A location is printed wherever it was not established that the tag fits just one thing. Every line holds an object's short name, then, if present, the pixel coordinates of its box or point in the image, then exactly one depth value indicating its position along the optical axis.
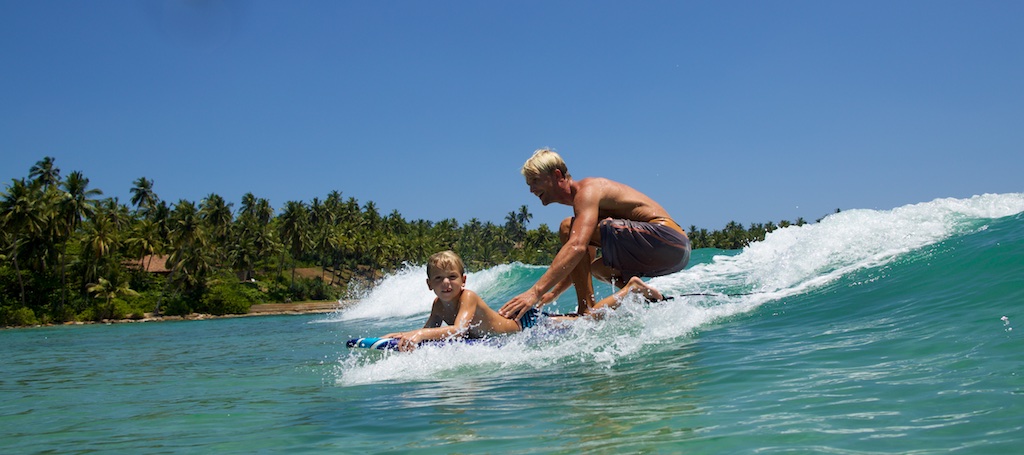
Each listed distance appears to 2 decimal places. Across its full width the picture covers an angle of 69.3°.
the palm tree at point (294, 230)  86.56
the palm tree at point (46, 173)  72.56
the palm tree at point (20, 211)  51.62
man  5.68
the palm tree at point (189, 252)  65.69
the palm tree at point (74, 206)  56.31
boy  5.84
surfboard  5.66
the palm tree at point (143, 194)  83.00
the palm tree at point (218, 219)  81.62
